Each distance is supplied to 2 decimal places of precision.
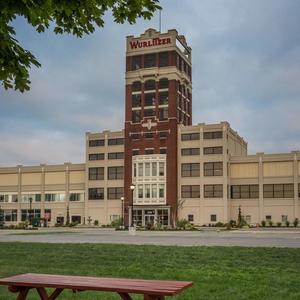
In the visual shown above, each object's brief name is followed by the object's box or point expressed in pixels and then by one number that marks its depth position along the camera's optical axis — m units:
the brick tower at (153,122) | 67.18
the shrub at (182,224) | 53.92
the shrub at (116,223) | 60.12
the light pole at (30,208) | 72.06
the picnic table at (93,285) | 5.22
